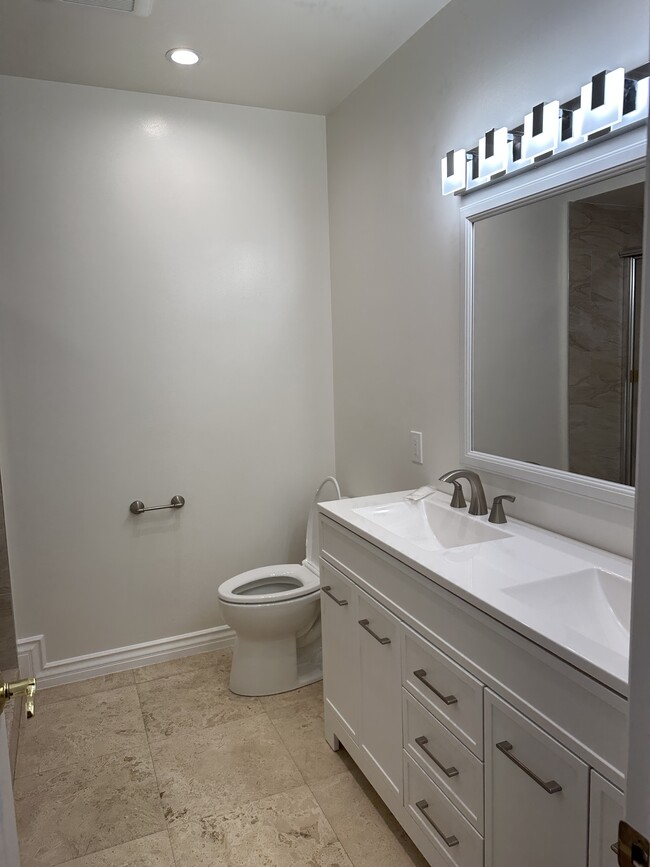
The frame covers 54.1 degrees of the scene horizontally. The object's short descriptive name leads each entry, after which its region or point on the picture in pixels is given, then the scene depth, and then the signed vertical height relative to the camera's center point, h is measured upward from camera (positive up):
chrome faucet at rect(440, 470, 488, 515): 1.97 -0.43
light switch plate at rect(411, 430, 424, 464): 2.42 -0.34
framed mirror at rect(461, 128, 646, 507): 1.52 +0.09
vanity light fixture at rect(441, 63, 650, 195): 1.43 +0.57
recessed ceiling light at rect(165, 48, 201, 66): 2.36 +1.15
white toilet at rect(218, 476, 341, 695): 2.54 -1.06
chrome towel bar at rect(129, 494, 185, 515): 2.86 -0.63
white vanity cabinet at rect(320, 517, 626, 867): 1.09 -0.79
